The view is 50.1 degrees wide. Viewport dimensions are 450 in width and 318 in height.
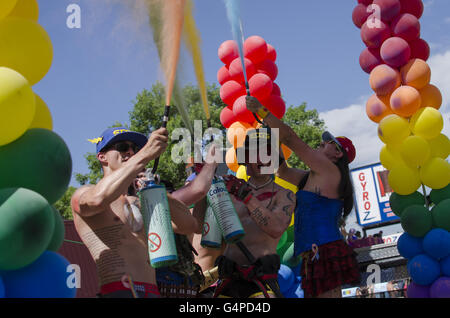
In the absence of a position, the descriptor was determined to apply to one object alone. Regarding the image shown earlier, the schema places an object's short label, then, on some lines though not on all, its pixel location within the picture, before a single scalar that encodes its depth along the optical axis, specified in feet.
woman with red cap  13.71
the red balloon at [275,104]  23.70
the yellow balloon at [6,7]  8.82
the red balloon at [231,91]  24.58
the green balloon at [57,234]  9.20
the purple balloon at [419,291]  21.17
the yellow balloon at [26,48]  8.93
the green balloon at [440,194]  21.94
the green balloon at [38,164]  8.21
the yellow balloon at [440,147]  22.39
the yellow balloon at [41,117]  9.61
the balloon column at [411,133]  21.27
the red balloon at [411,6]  23.60
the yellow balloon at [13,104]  8.00
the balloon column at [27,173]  7.64
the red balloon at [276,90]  24.44
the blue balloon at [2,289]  7.43
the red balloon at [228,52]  25.30
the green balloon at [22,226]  7.45
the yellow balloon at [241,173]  23.07
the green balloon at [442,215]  21.18
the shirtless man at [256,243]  12.21
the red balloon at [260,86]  23.13
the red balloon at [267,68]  24.62
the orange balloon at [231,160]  25.34
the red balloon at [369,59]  23.72
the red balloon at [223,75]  25.45
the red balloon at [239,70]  24.25
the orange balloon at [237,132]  23.04
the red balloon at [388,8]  23.03
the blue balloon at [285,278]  22.53
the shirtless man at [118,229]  9.49
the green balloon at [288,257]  22.39
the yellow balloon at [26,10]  9.64
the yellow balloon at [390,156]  22.62
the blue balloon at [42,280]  7.80
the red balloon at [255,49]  24.40
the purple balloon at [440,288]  20.13
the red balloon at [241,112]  23.66
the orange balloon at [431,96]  22.79
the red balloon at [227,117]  24.63
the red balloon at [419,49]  23.44
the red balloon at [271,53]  24.85
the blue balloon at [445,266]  20.83
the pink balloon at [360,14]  24.14
